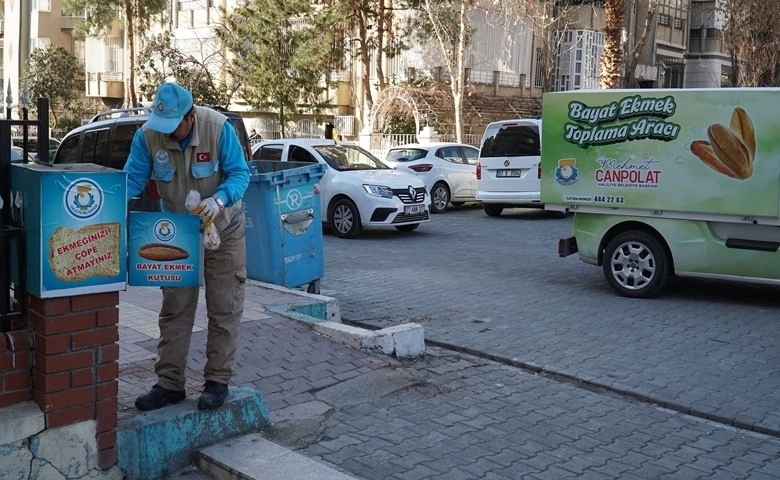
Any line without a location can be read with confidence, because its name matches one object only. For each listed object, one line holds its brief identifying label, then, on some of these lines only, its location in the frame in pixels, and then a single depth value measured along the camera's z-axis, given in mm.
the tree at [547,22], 27578
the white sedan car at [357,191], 14672
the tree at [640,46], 24391
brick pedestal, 4059
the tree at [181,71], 28078
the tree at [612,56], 21422
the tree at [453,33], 25594
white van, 17406
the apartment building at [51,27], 44438
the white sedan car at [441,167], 19266
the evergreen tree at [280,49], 26219
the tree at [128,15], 35438
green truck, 8664
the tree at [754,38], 26984
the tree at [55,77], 38375
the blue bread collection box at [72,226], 3998
